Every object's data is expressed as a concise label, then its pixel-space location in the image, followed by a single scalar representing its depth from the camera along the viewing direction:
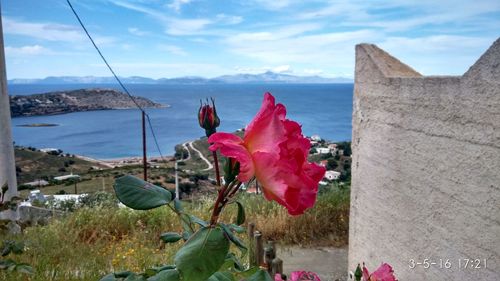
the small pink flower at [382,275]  0.90
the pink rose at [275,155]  0.56
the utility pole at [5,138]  4.01
